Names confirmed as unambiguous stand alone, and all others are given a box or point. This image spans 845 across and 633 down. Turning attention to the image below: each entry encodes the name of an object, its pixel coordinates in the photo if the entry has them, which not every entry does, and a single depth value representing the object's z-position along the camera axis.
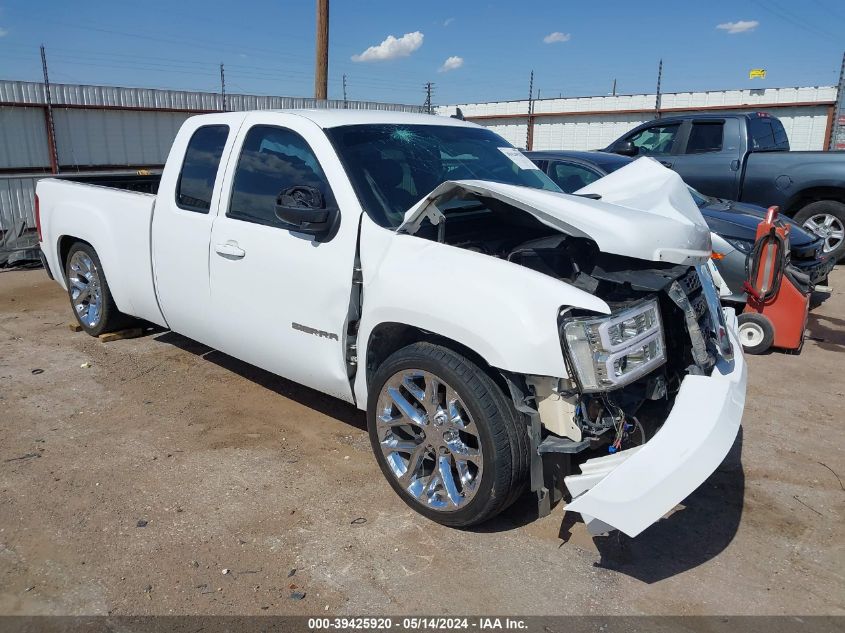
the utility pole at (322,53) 13.72
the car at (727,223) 6.32
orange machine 5.82
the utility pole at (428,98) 15.57
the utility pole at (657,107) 18.45
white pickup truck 2.81
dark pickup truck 9.34
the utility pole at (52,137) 12.05
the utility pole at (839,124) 14.23
